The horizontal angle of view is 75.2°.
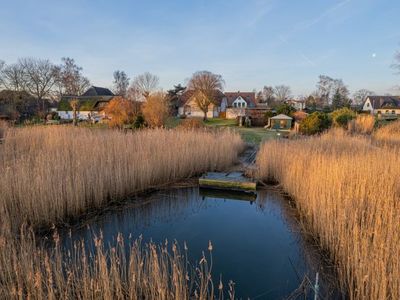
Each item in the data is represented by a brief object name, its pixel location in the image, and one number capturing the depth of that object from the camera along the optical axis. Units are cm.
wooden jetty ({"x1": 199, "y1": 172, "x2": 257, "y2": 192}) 662
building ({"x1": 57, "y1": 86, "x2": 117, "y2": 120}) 3428
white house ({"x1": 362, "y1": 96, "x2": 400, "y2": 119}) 4581
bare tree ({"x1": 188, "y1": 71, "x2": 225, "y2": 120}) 3391
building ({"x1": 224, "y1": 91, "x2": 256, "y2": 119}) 4319
